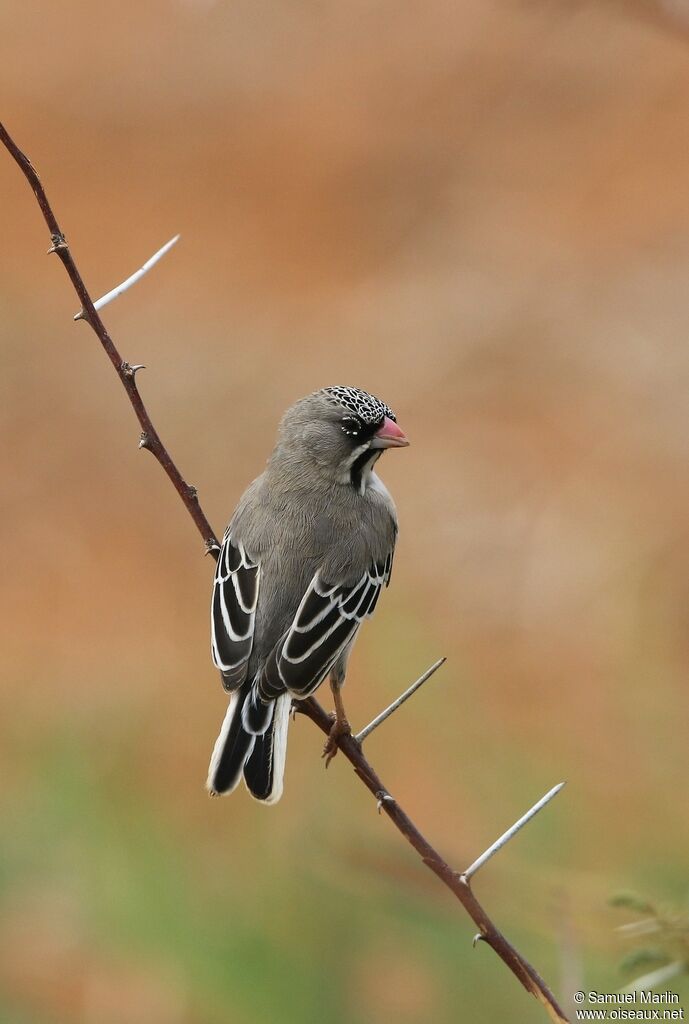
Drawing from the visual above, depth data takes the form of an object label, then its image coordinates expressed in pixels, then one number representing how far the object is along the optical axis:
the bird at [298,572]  7.77
